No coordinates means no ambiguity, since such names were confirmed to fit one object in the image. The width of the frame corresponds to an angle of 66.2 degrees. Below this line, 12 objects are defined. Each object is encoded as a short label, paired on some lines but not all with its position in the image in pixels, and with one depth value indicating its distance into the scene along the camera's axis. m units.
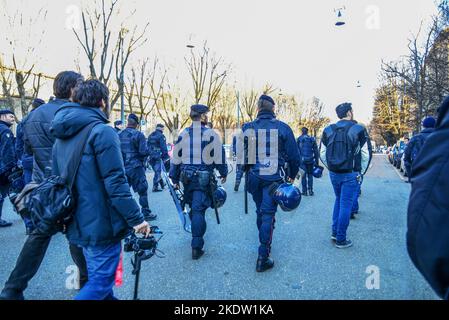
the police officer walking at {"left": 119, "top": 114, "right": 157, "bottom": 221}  6.52
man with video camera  2.33
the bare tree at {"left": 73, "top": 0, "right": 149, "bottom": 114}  13.25
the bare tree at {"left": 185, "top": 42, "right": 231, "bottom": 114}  25.45
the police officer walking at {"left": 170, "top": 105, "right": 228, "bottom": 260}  4.49
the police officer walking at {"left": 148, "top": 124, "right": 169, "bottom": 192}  9.07
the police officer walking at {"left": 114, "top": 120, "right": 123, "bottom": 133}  9.17
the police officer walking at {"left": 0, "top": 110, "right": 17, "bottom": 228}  5.72
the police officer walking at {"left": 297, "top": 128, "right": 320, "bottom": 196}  9.35
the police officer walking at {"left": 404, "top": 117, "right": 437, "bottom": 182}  6.91
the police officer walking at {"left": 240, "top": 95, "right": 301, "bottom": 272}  4.09
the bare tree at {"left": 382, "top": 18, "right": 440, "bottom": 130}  15.24
